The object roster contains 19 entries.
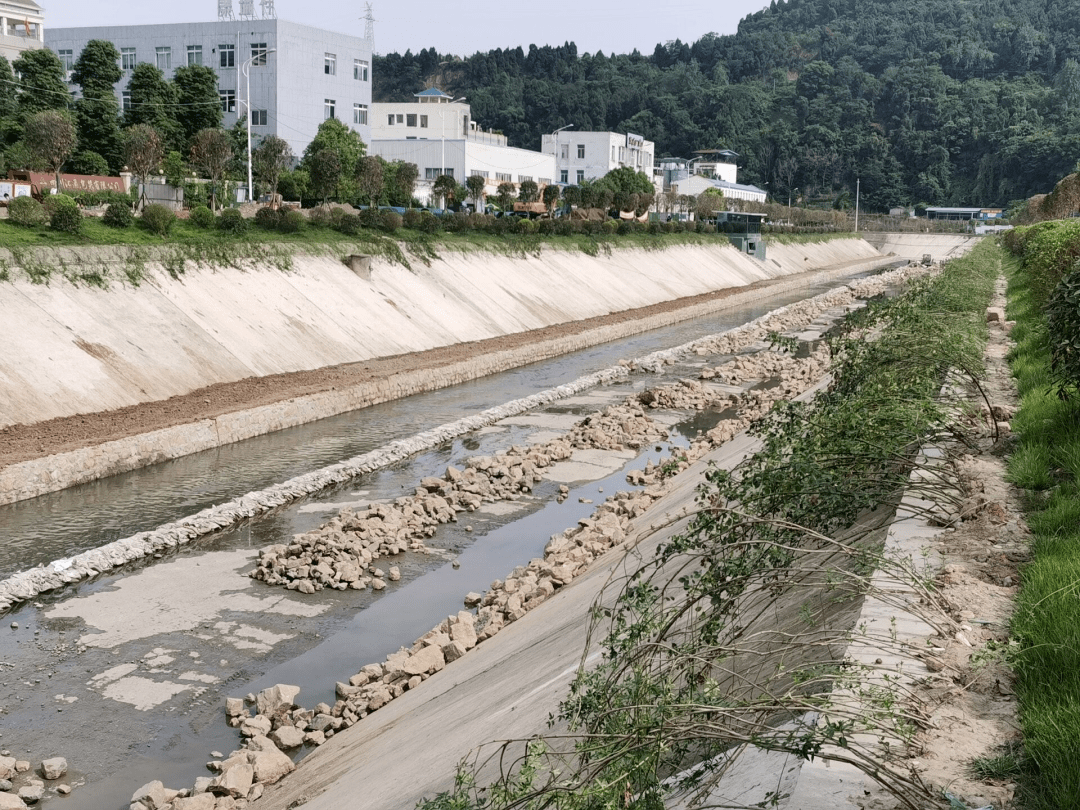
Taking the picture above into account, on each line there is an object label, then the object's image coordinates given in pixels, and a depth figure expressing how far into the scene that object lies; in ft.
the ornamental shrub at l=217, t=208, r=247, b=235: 97.35
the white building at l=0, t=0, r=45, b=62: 229.45
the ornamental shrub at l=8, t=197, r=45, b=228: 79.77
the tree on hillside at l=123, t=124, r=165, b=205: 107.45
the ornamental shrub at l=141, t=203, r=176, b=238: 90.53
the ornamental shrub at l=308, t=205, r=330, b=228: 110.73
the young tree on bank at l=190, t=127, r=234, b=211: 117.80
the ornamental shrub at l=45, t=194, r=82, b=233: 81.15
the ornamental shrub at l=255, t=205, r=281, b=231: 103.19
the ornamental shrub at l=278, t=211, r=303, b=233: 103.04
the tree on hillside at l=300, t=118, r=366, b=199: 183.62
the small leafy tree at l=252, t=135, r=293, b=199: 126.52
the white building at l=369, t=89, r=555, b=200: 235.81
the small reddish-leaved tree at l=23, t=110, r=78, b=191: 104.12
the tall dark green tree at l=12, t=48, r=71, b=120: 160.97
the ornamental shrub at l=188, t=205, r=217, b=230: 97.30
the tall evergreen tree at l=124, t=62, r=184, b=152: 174.81
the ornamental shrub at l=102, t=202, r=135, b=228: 88.43
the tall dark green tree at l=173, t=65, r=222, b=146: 184.96
